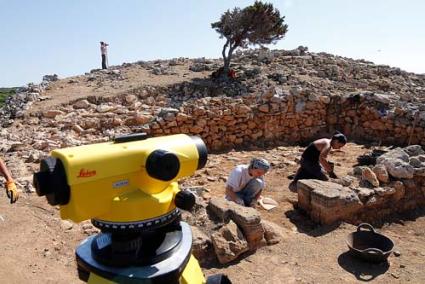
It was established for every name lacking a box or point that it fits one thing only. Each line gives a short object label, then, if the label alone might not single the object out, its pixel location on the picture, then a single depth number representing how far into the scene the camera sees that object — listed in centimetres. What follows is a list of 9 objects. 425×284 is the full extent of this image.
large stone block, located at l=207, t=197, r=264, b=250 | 367
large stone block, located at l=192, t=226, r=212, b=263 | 342
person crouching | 461
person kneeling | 580
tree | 1215
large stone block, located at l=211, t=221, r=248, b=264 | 343
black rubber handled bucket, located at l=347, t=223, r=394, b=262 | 385
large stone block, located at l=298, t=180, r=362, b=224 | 438
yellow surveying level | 101
